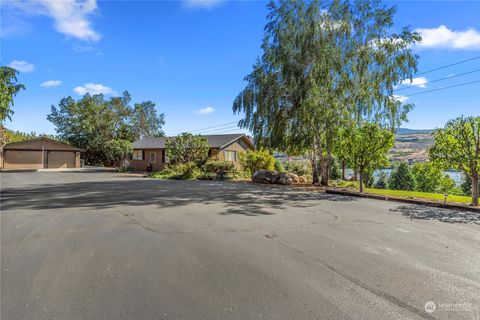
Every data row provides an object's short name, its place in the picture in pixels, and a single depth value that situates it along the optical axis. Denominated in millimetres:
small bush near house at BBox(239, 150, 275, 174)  21109
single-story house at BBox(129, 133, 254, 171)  25709
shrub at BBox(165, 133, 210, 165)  20859
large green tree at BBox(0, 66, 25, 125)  13586
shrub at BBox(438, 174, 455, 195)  26678
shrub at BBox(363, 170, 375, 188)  24392
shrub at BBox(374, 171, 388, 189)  28391
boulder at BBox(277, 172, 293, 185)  16031
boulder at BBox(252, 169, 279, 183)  16312
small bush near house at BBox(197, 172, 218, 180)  18766
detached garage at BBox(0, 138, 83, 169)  27828
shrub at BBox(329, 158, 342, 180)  27478
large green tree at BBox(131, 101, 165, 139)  43888
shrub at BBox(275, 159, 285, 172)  24686
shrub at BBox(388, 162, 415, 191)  27531
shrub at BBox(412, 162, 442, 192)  28730
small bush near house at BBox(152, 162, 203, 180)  19328
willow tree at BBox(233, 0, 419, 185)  13516
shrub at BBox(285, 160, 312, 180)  23266
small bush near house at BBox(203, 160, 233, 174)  20672
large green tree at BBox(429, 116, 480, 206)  8422
